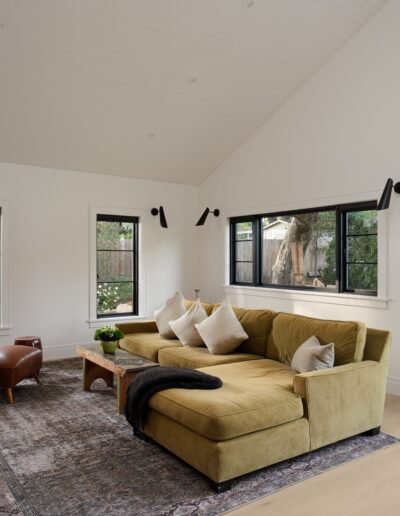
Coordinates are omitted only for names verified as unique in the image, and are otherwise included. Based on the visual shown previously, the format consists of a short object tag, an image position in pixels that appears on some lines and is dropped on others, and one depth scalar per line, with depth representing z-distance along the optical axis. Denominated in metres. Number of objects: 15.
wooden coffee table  3.67
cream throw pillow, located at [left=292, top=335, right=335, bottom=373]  3.27
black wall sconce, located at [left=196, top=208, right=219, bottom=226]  6.51
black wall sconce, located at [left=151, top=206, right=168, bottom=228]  6.62
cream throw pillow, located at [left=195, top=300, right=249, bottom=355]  4.20
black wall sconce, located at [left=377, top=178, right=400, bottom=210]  4.36
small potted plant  4.18
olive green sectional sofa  2.61
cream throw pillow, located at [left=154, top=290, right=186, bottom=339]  4.92
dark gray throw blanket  3.05
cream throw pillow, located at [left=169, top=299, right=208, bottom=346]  4.56
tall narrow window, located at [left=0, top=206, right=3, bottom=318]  5.50
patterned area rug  2.44
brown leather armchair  4.14
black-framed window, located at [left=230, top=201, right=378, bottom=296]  4.95
